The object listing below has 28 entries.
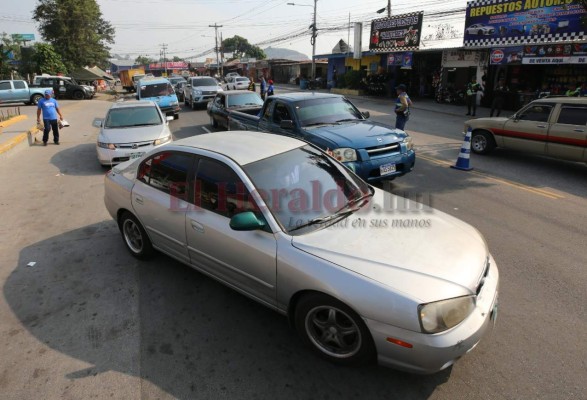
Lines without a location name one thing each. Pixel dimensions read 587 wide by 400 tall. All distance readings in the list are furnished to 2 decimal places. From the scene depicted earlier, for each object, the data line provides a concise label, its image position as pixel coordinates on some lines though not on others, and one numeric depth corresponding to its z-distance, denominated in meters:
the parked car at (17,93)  26.38
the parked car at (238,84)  35.65
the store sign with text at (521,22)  17.41
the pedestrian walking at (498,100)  16.02
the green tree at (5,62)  37.32
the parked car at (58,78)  29.47
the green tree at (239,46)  134.88
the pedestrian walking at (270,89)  19.39
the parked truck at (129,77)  45.25
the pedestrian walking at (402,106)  11.00
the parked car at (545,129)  8.20
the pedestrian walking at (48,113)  11.66
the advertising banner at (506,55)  19.92
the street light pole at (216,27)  79.13
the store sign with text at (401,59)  28.09
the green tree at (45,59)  39.88
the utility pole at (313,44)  41.28
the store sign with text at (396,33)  27.47
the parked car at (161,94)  17.69
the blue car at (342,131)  6.35
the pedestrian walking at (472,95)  18.12
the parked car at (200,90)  22.08
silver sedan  2.62
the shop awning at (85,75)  44.78
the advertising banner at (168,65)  94.47
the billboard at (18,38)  54.22
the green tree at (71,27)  46.50
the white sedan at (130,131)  8.85
